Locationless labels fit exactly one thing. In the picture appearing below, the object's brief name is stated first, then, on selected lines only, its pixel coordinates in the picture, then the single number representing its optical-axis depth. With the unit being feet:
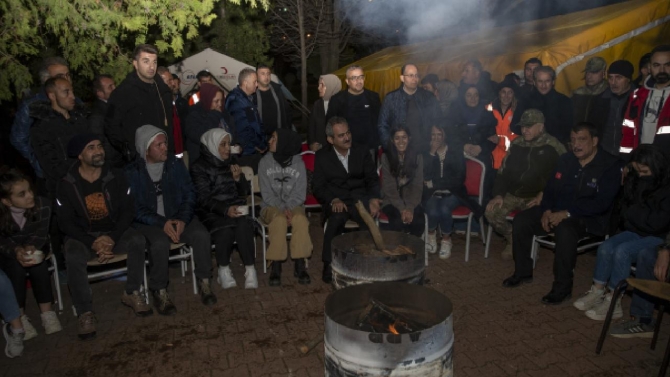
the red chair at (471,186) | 20.36
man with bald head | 22.13
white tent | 41.34
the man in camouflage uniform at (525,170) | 19.11
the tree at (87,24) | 17.40
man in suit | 18.69
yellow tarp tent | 24.63
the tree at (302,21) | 45.73
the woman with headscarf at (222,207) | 18.03
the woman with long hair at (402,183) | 19.31
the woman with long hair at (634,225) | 14.55
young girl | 14.78
